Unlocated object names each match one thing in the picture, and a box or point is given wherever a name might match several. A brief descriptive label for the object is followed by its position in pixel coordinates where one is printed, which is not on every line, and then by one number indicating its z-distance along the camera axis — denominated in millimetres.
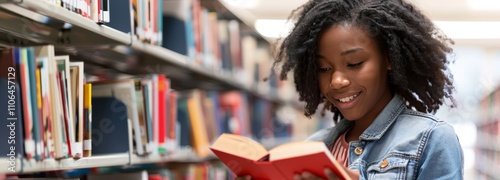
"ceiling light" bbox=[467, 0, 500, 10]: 6864
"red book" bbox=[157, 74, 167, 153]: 2309
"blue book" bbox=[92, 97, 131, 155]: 2008
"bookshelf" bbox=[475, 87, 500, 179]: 6570
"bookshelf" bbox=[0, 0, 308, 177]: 1473
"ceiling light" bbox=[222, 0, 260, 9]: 7015
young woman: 1438
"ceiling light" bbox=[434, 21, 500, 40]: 7996
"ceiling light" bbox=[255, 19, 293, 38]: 8047
